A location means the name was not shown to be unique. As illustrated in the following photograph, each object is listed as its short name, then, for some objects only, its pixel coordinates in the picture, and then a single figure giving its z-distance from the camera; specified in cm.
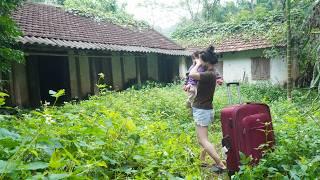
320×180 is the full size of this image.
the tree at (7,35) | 480
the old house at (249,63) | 1700
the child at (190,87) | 758
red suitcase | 369
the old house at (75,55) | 984
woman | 433
